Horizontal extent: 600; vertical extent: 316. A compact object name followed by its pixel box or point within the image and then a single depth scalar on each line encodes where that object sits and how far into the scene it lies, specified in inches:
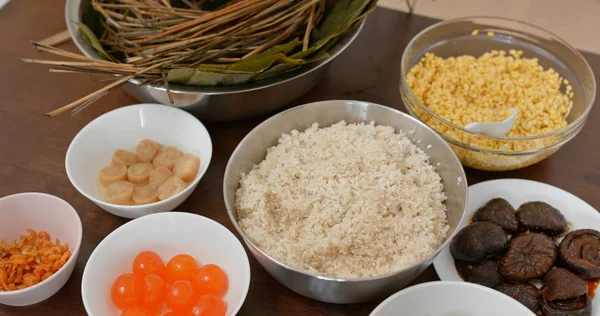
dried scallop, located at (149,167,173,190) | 48.1
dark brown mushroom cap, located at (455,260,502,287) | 42.1
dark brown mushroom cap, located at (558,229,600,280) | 41.8
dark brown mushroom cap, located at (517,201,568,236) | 45.2
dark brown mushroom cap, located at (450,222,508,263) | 42.8
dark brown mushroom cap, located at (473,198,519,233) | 45.5
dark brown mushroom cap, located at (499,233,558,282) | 41.8
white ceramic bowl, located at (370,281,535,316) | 37.3
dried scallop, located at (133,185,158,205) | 46.3
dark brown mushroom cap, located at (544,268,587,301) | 39.8
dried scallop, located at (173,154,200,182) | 48.2
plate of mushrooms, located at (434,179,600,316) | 40.6
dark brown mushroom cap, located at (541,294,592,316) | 39.6
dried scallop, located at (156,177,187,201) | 46.6
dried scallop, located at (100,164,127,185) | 48.2
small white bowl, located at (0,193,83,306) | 43.5
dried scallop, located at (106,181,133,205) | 46.1
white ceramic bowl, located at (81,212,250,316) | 39.6
